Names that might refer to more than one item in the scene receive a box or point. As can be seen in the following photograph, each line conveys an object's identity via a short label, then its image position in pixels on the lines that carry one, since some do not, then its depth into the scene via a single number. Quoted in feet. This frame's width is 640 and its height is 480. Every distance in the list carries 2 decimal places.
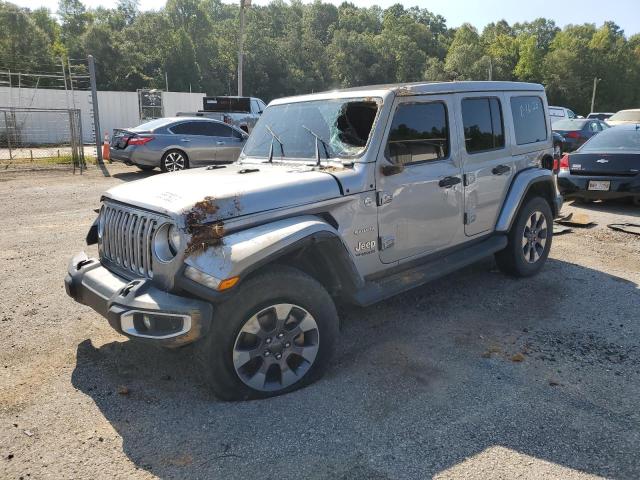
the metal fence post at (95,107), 54.36
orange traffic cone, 55.26
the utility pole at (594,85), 223.10
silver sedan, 43.96
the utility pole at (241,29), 82.43
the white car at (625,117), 69.05
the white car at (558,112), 85.09
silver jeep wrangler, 10.21
